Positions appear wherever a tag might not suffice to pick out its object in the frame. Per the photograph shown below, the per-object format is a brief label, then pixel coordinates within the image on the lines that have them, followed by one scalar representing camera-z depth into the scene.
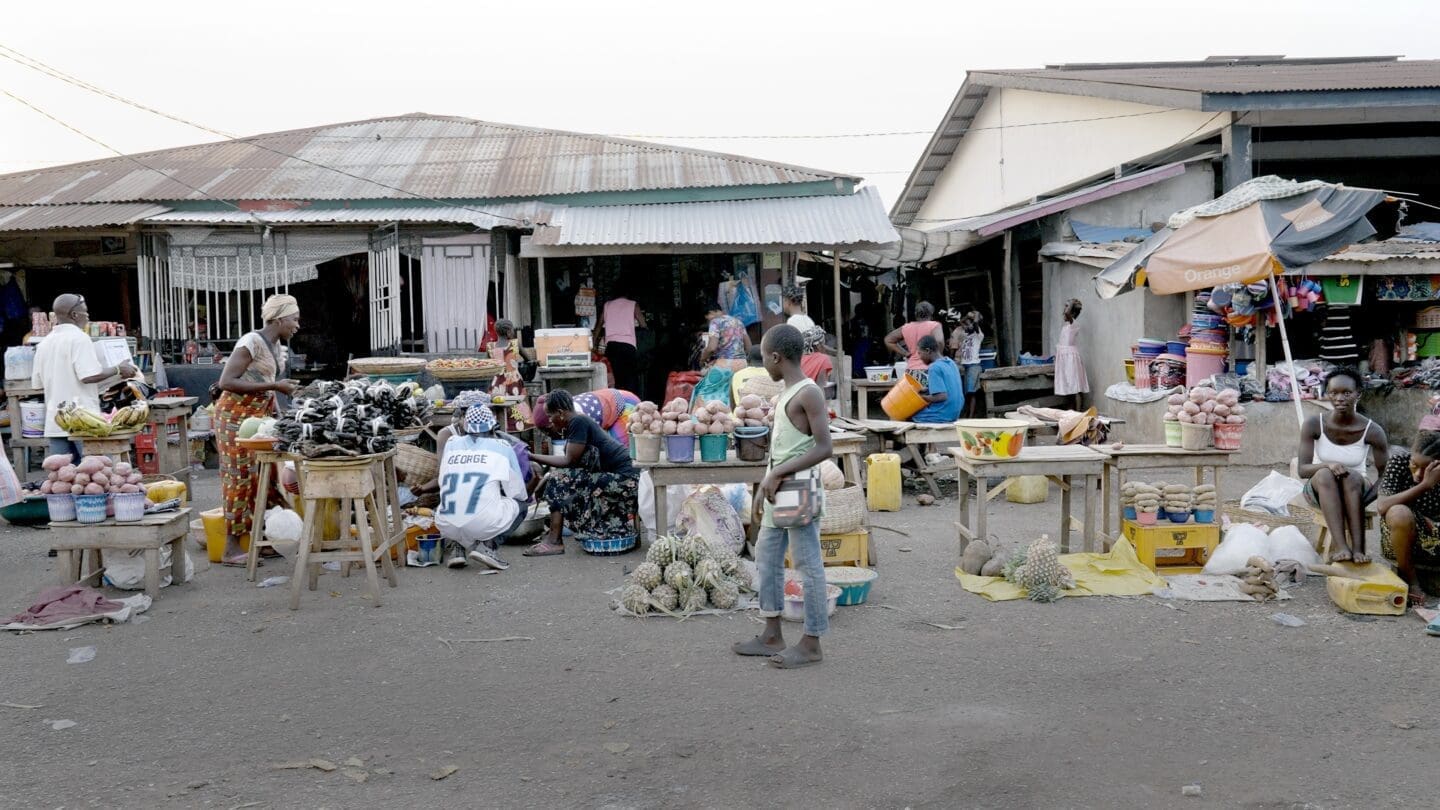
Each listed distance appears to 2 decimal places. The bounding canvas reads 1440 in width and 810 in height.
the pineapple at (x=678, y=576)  6.52
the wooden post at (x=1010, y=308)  17.47
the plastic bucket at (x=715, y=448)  7.49
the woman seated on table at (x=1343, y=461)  6.61
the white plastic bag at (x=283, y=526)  7.66
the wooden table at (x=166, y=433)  10.65
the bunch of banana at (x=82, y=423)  8.39
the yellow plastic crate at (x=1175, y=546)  7.22
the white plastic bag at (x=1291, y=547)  7.06
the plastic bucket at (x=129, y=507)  6.72
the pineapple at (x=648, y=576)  6.55
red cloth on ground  6.36
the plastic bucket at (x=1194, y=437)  7.31
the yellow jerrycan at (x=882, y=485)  9.95
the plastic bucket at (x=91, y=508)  6.65
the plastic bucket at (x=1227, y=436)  7.31
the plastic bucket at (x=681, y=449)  7.44
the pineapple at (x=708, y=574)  6.56
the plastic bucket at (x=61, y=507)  6.63
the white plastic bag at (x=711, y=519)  7.73
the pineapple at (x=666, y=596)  6.44
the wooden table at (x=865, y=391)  13.04
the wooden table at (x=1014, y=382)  14.57
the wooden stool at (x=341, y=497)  6.68
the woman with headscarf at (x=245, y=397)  7.54
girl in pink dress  14.52
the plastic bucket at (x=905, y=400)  10.70
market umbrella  7.68
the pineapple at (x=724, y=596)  6.52
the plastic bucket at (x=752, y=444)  7.39
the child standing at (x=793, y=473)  5.32
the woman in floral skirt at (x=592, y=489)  8.07
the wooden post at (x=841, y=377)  13.60
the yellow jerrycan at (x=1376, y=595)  6.19
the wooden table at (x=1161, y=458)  7.33
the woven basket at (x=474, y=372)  11.28
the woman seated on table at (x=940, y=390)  10.75
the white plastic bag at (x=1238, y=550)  7.11
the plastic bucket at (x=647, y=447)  7.43
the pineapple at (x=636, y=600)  6.40
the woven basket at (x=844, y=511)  7.32
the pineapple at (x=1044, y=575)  6.66
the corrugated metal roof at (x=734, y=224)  13.29
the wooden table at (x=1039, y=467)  7.28
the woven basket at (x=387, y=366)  11.23
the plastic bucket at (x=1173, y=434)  7.46
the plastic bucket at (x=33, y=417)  10.46
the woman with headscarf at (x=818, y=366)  10.37
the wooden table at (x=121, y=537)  6.71
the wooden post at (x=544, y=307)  14.25
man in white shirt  8.80
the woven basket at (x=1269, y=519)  7.39
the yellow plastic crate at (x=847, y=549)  7.44
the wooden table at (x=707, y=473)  7.49
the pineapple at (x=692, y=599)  6.45
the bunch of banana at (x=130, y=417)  8.52
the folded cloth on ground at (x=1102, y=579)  6.78
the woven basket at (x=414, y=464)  8.77
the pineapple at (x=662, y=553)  6.67
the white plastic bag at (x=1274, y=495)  7.82
